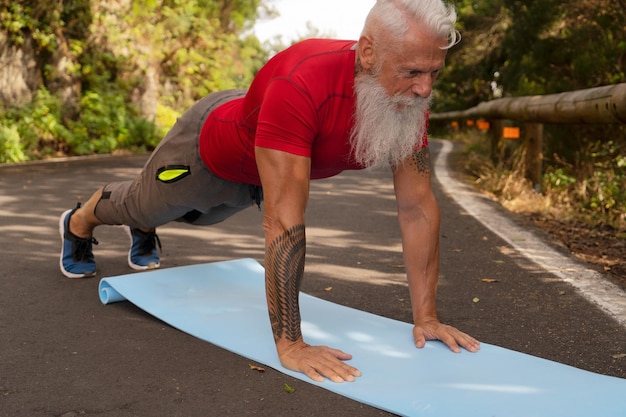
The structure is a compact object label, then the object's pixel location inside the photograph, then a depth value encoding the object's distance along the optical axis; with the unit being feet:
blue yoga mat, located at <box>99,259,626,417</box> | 9.69
